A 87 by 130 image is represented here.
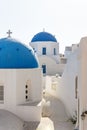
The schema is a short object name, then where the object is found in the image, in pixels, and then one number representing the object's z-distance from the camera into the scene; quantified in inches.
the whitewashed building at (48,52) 1069.1
